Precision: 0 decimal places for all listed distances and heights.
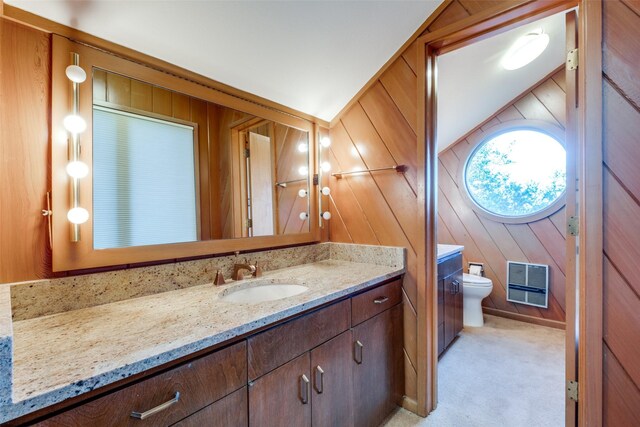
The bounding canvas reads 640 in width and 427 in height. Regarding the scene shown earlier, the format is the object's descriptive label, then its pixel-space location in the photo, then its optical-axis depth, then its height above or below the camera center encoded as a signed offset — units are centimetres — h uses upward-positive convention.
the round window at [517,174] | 278 +40
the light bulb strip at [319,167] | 208 +34
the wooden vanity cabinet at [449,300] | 220 -76
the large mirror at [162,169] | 108 +22
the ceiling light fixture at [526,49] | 205 +124
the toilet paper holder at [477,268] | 315 -66
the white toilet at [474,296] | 275 -86
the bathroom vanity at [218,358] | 64 -43
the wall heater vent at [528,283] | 280 -76
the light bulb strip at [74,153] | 105 +24
